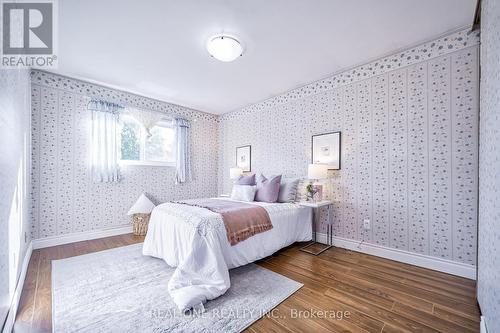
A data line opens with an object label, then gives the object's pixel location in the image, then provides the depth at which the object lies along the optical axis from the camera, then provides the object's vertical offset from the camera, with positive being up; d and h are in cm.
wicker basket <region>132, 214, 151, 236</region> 370 -105
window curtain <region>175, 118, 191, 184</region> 449 +28
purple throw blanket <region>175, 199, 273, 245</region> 222 -61
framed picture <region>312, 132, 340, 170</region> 317 +23
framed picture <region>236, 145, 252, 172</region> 455 +14
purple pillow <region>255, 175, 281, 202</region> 330 -41
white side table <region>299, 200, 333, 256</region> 289 -95
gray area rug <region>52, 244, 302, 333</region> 146 -112
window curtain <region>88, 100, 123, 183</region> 348 +38
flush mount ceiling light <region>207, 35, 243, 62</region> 230 +131
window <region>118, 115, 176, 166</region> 390 +42
